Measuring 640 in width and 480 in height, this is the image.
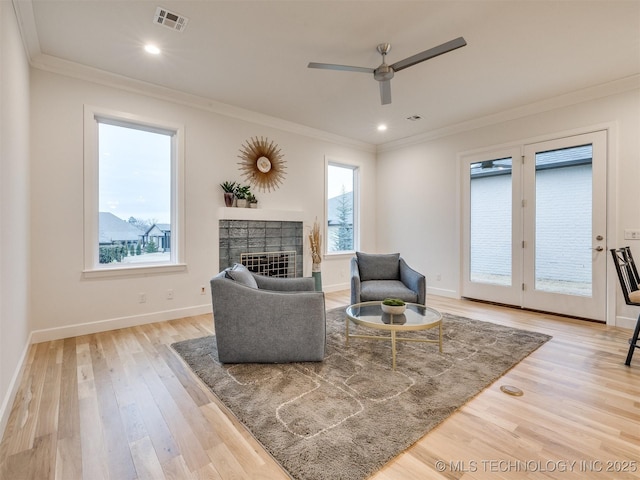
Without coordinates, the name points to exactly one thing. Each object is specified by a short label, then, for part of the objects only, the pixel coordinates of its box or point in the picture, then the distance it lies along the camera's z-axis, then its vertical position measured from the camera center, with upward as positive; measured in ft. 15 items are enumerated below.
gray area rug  4.91 -3.34
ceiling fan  7.55 +4.81
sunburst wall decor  14.24 +3.62
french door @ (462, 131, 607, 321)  11.85 +0.54
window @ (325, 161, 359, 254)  18.02 +1.85
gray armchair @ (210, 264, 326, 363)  7.80 -2.20
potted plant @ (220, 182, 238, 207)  13.38 +2.04
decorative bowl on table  8.66 -1.95
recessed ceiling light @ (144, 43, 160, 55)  9.13 +5.75
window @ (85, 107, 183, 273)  10.57 +1.72
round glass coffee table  7.76 -2.23
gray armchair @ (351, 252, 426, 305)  11.31 -1.71
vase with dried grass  16.01 -0.83
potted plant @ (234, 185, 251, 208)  13.65 +1.95
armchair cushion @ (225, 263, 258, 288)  8.17 -1.03
